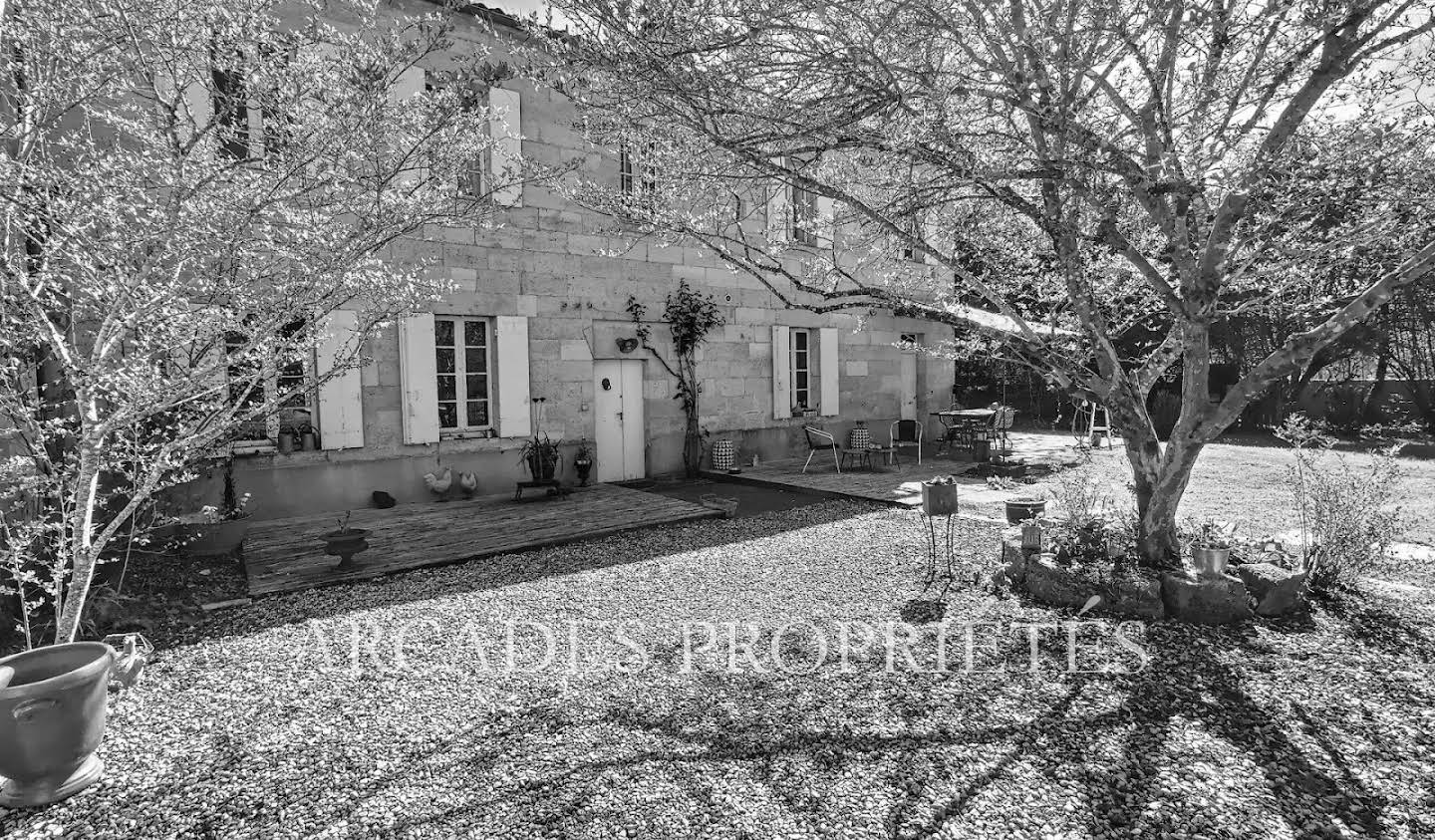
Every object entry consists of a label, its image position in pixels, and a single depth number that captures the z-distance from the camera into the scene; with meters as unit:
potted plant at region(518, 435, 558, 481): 8.02
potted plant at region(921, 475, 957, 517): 4.70
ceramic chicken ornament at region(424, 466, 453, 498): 7.66
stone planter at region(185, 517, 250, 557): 5.59
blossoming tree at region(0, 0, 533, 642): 2.91
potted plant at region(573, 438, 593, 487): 8.50
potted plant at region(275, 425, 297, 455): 6.84
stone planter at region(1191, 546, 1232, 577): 3.97
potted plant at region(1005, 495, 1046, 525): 5.52
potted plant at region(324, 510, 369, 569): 5.17
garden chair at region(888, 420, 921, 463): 12.67
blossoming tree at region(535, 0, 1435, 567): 3.21
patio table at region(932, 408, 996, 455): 10.81
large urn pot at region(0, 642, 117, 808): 2.31
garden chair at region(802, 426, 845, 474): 9.54
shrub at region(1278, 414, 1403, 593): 4.13
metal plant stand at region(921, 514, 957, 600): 4.73
